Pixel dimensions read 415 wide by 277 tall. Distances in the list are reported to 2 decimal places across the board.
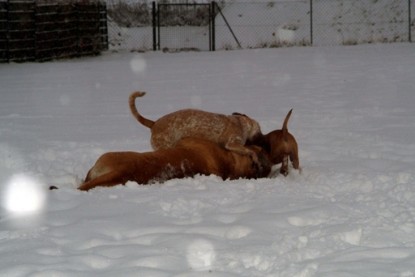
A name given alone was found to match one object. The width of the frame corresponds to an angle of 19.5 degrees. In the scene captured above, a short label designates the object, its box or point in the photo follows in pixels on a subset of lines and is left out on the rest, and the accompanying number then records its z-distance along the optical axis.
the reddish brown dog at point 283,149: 10.13
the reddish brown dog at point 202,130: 9.99
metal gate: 49.62
